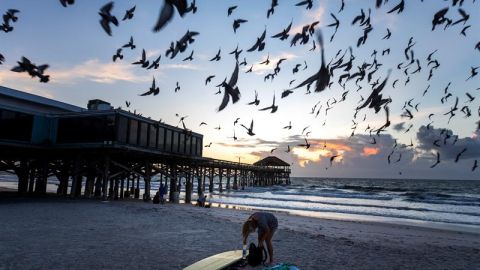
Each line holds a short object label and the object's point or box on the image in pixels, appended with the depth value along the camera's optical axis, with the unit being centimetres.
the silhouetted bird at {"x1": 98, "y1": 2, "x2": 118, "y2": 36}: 317
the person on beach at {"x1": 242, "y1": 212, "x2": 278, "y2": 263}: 877
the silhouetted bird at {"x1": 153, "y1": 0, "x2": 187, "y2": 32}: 177
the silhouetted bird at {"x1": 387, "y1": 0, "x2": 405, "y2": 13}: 419
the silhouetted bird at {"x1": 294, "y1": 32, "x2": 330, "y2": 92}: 213
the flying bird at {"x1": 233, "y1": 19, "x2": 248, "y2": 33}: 509
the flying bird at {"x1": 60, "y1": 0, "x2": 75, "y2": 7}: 284
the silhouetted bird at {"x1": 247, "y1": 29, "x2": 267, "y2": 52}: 442
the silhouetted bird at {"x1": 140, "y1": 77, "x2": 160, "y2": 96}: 449
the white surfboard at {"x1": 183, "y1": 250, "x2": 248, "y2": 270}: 786
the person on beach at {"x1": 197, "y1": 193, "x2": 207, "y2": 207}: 3105
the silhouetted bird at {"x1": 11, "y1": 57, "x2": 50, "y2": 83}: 371
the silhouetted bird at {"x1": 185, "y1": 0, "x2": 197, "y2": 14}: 361
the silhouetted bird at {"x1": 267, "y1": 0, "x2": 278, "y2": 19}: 396
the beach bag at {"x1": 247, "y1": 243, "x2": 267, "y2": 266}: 890
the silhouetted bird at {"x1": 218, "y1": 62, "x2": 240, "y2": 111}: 237
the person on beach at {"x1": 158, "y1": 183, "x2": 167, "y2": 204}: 2878
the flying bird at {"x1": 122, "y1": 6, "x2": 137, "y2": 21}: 494
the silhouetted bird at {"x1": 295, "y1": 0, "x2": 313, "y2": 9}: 409
